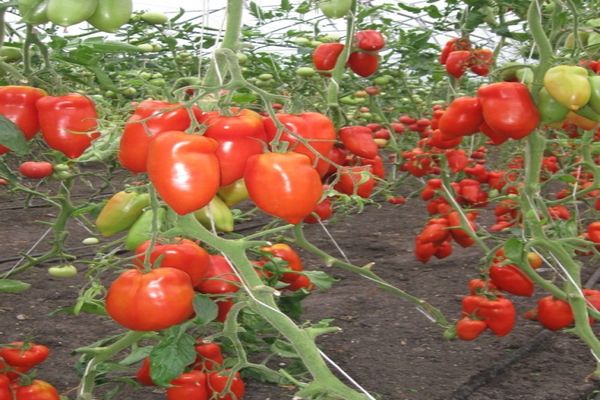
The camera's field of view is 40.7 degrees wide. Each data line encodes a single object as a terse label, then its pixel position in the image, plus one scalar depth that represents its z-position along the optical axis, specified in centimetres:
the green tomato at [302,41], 282
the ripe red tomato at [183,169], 82
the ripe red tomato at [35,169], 256
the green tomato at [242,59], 224
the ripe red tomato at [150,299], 105
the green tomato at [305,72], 264
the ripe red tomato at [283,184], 85
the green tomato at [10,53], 120
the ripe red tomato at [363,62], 179
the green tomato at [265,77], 283
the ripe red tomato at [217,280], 127
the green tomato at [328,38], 275
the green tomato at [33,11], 90
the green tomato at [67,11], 84
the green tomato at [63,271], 254
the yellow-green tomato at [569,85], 131
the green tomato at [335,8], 127
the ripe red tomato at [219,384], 154
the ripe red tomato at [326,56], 176
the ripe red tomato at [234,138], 85
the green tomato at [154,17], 235
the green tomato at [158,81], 245
